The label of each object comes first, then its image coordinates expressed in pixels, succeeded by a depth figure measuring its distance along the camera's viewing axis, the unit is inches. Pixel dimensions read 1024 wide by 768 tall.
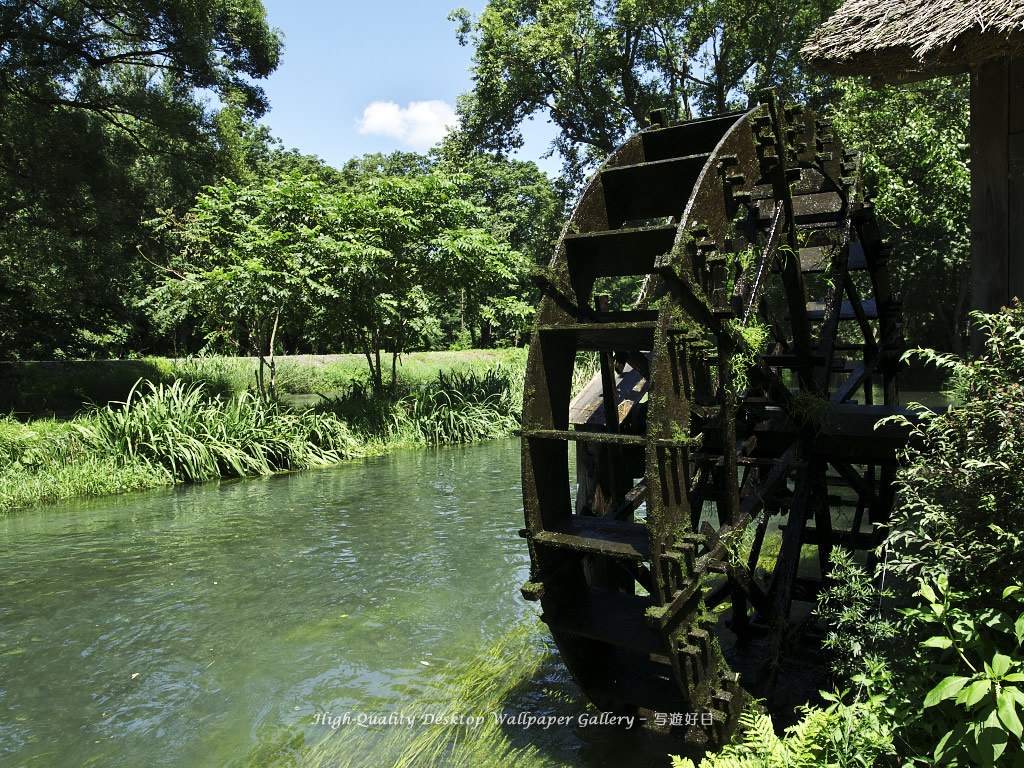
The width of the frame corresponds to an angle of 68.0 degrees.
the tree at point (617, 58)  805.2
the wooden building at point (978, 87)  177.6
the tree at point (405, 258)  549.3
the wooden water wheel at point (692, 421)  146.9
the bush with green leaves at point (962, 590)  102.9
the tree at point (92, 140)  530.9
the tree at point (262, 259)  499.8
